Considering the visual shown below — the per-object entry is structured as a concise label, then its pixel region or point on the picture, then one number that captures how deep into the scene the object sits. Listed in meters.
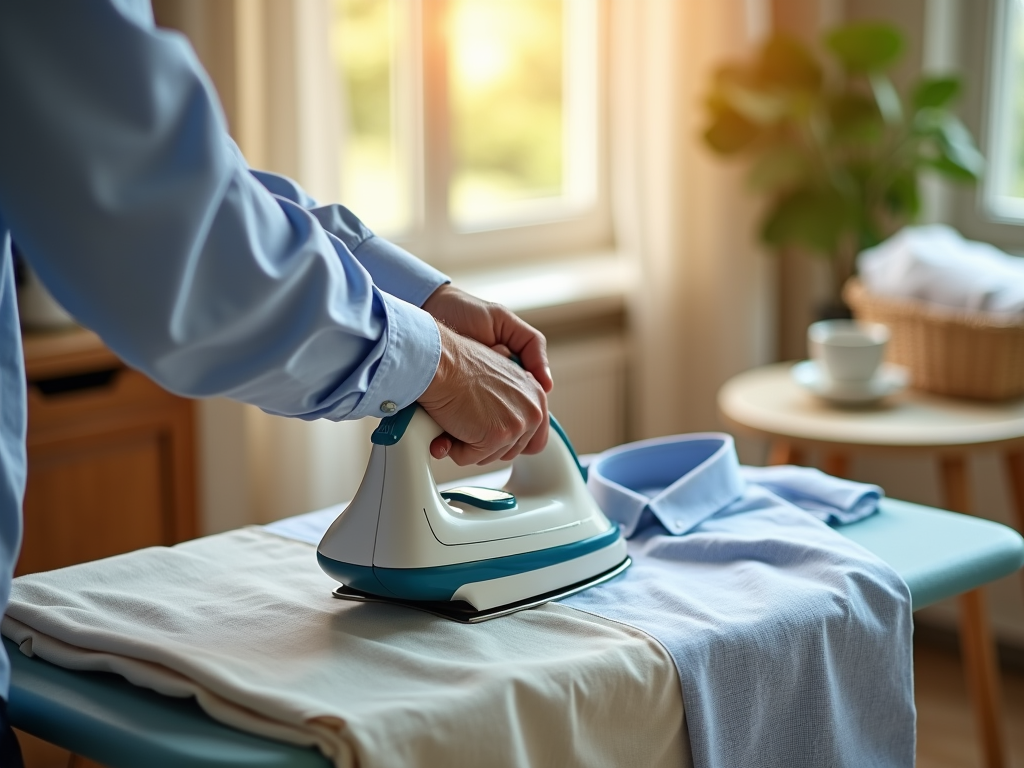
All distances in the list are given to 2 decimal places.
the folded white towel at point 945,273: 2.08
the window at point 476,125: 2.57
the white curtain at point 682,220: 2.60
